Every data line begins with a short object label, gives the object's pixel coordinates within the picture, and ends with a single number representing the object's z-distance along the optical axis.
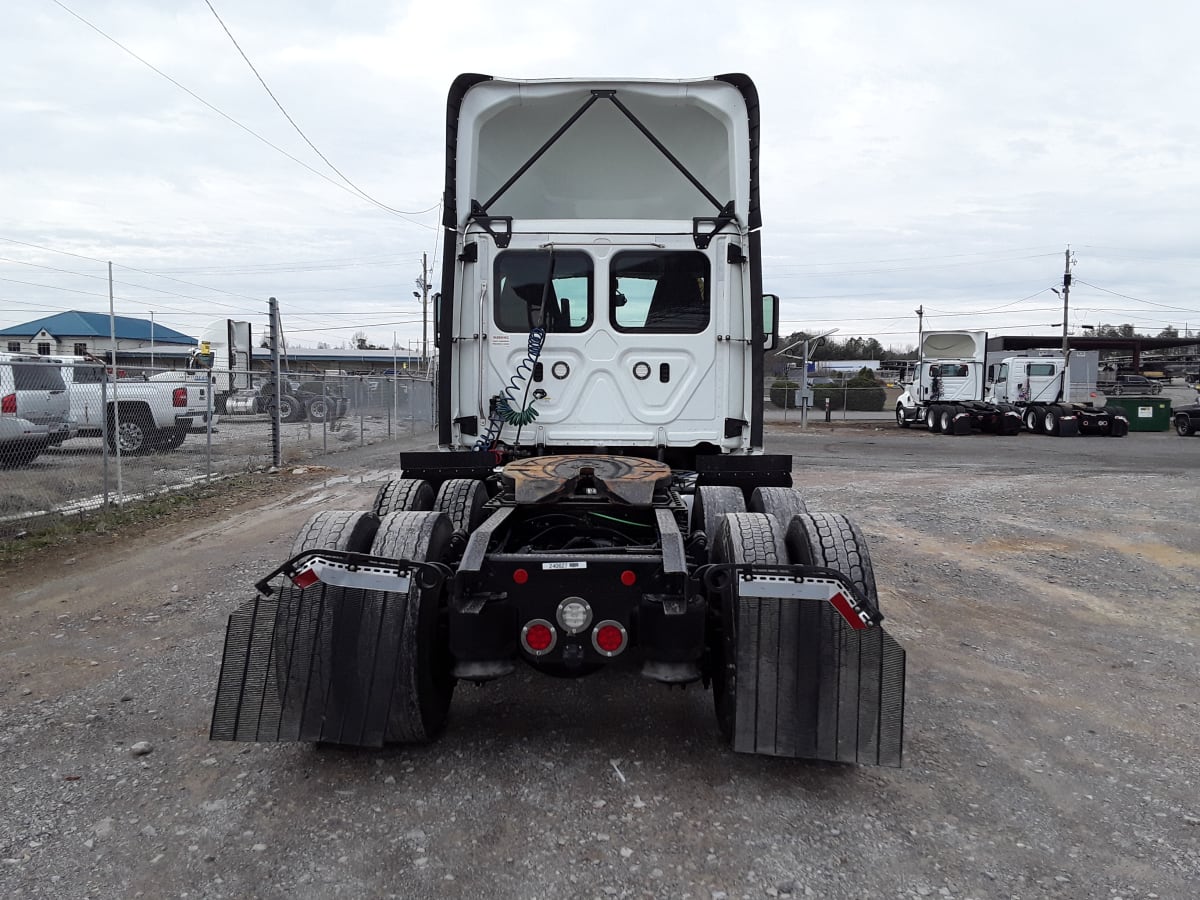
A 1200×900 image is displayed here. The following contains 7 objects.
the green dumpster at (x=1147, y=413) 29.66
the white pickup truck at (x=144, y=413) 11.70
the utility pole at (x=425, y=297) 42.56
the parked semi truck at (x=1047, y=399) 27.09
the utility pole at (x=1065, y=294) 47.45
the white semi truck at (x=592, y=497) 3.31
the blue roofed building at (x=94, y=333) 62.00
